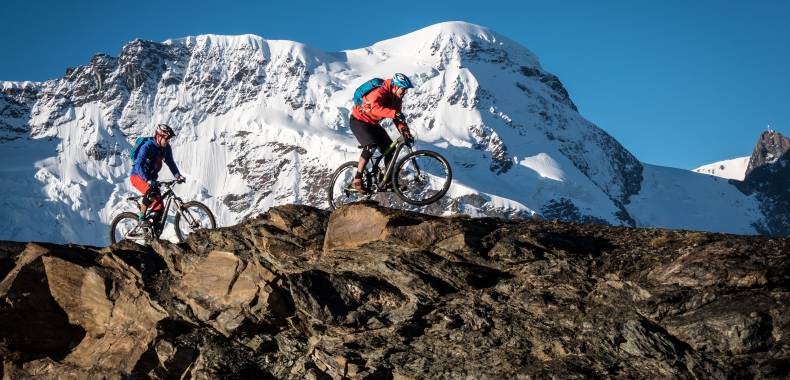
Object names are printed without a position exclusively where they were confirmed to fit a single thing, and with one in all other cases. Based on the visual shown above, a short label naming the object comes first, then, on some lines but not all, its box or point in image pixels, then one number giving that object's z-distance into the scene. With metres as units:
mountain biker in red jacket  20.16
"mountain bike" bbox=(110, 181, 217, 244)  23.27
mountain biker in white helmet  23.30
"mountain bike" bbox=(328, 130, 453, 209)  20.45
